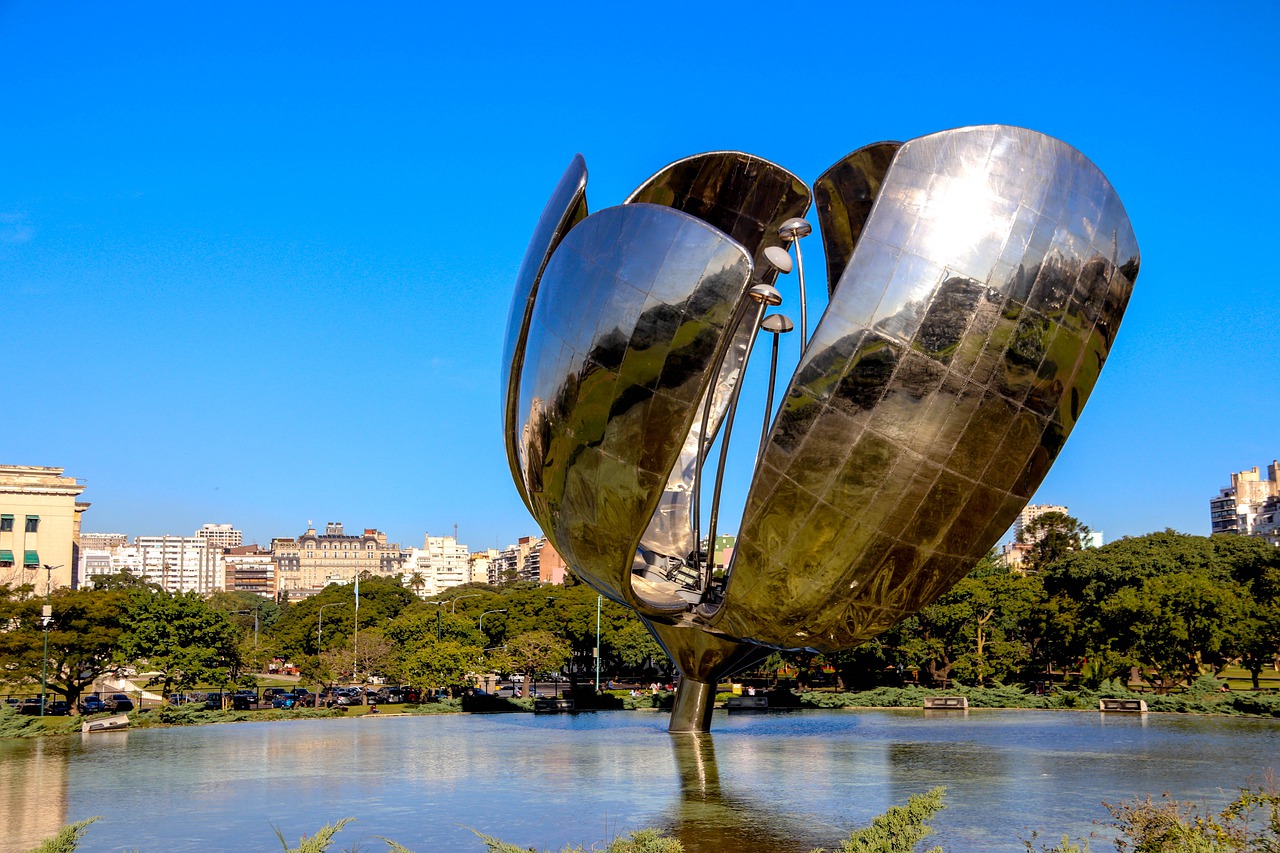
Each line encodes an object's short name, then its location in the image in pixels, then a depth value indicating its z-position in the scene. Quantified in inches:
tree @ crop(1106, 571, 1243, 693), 1769.2
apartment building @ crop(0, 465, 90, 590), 3157.0
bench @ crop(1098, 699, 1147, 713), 1446.9
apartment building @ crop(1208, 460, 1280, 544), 7207.2
